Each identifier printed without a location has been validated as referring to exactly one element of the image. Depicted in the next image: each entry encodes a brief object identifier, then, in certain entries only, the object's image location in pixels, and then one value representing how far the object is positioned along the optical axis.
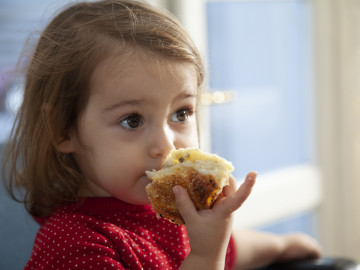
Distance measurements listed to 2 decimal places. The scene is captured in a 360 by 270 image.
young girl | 0.87
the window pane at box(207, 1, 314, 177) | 1.86
